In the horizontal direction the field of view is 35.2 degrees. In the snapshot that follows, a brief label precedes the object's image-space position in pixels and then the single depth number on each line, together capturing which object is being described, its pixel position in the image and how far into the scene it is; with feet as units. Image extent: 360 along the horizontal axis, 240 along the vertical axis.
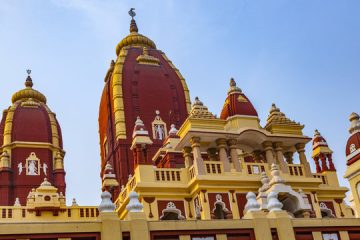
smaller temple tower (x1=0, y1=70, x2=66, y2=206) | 118.21
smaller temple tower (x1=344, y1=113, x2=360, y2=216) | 71.61
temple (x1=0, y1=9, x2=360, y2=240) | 52.85
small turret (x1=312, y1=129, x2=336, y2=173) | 91.26
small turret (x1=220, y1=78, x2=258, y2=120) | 86.79
